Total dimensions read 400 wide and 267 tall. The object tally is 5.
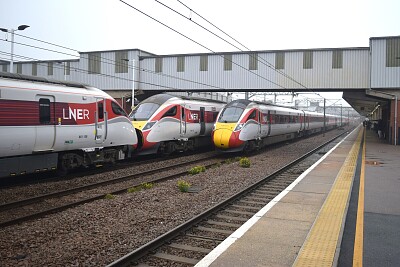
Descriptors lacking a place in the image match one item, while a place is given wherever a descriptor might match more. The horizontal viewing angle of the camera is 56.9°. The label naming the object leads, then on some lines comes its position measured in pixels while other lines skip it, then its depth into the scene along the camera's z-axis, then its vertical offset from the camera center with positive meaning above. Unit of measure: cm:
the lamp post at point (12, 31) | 2404 +590
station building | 2862 +497
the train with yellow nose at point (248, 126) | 1920 -14
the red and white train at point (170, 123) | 1734 -2
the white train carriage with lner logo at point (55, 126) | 1023 -16
